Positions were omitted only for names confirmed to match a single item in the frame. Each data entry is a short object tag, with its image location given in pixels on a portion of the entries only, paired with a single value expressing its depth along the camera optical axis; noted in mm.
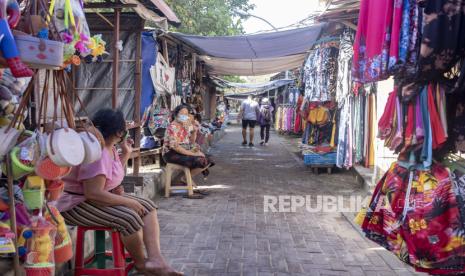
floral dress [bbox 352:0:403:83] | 3107
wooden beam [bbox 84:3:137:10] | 4836
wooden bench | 7680
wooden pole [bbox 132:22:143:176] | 6051
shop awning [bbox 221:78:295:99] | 19909
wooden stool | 6641
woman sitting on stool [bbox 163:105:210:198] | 6574
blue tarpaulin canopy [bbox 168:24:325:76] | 7762
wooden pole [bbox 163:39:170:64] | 7824
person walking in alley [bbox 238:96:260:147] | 15156
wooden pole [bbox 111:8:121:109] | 5098
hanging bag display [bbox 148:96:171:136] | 7750
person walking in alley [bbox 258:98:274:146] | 15844
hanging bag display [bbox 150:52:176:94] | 7104
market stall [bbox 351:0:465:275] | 2814
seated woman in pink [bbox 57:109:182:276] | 3096
